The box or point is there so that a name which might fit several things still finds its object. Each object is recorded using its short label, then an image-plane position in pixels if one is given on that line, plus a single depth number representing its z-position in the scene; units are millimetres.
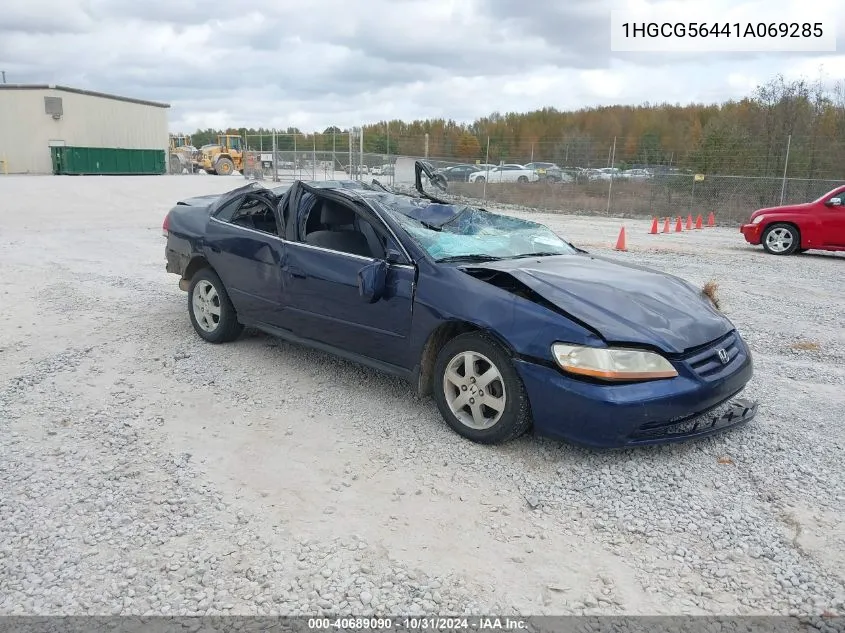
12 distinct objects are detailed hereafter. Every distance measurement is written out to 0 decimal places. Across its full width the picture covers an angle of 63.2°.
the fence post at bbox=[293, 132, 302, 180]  34016
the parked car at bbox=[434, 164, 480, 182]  28406
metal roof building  41844
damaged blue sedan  3625
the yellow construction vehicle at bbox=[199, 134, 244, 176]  44594
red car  12750
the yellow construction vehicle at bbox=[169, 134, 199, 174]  49906
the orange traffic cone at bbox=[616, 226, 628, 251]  13723
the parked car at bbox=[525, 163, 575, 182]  27650
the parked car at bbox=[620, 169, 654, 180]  24369
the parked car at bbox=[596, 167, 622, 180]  25562
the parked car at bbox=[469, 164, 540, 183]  28656
